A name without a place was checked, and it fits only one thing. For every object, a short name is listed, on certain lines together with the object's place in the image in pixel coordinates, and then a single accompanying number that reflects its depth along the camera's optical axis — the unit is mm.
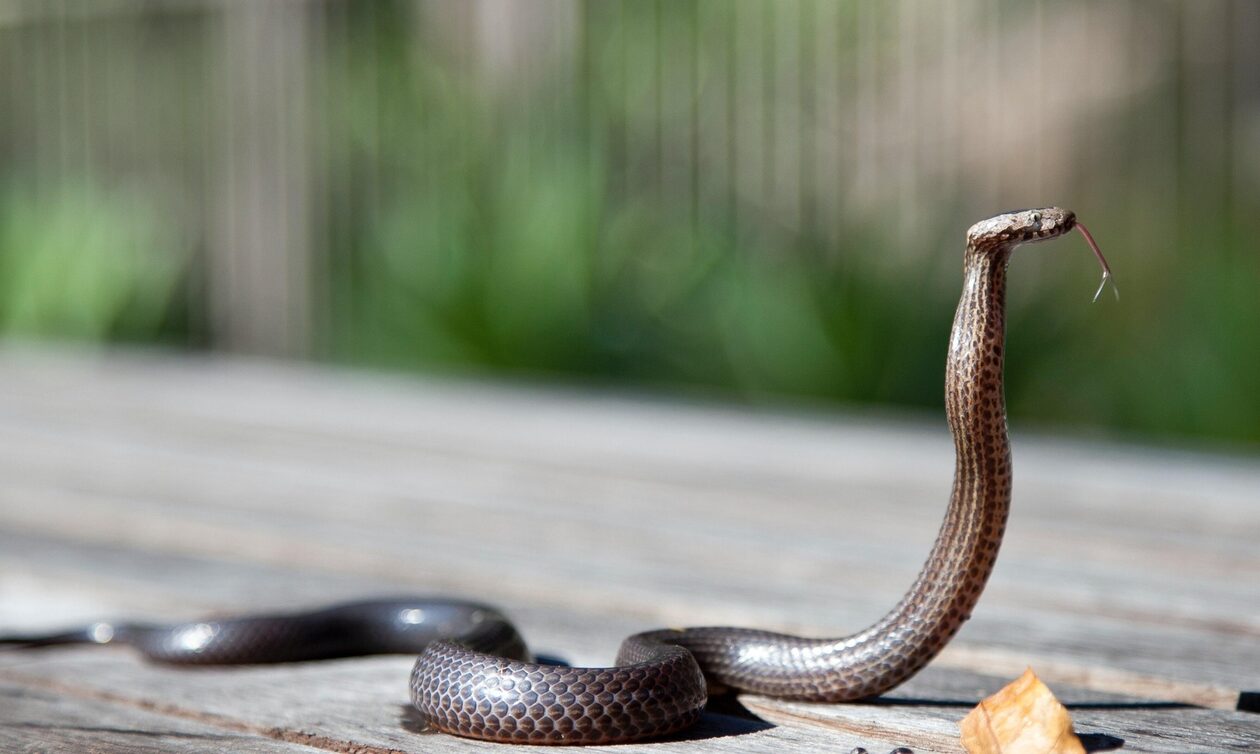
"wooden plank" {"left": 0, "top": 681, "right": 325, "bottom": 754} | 806
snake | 780
